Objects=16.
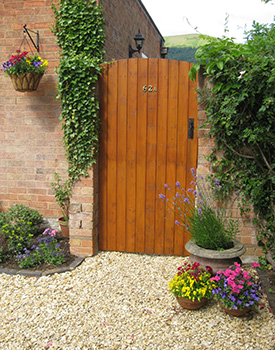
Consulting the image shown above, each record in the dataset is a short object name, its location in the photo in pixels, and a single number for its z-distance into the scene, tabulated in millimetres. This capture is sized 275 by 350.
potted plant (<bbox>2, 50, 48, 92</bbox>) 4570
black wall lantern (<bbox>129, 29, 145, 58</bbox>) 7336
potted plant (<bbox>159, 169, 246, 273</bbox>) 3283
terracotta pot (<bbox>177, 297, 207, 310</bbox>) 3094
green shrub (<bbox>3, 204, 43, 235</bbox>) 4762
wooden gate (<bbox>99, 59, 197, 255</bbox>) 4199
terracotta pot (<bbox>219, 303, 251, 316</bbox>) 2971
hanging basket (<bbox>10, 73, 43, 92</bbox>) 4638
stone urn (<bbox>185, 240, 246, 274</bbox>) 3230
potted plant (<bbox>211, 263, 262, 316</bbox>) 2893
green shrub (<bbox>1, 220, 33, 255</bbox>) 4391
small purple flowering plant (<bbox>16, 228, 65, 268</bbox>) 4125
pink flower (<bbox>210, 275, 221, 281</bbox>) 3002
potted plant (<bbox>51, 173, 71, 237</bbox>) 4871
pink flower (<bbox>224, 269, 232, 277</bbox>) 3019
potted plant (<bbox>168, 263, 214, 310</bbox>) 3049
